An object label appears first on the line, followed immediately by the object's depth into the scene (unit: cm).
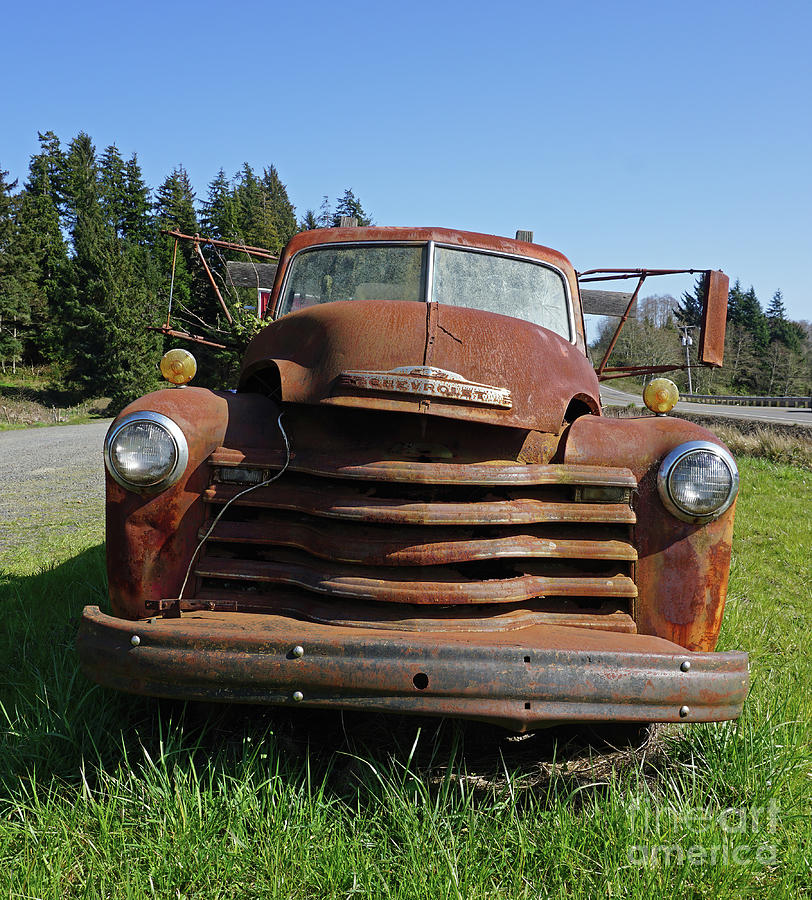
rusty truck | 193
